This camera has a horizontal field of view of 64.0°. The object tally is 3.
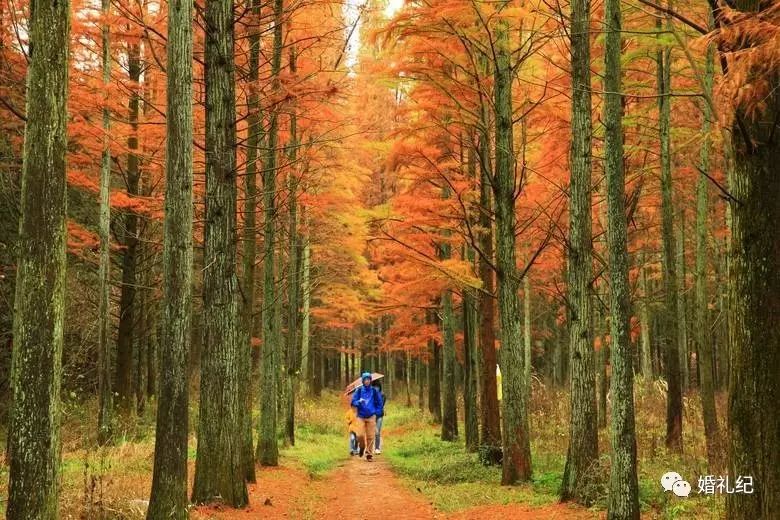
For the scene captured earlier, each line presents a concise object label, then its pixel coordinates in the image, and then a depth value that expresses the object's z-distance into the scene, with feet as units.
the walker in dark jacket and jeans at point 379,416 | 51.31
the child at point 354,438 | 54.75
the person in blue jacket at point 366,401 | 50.11
